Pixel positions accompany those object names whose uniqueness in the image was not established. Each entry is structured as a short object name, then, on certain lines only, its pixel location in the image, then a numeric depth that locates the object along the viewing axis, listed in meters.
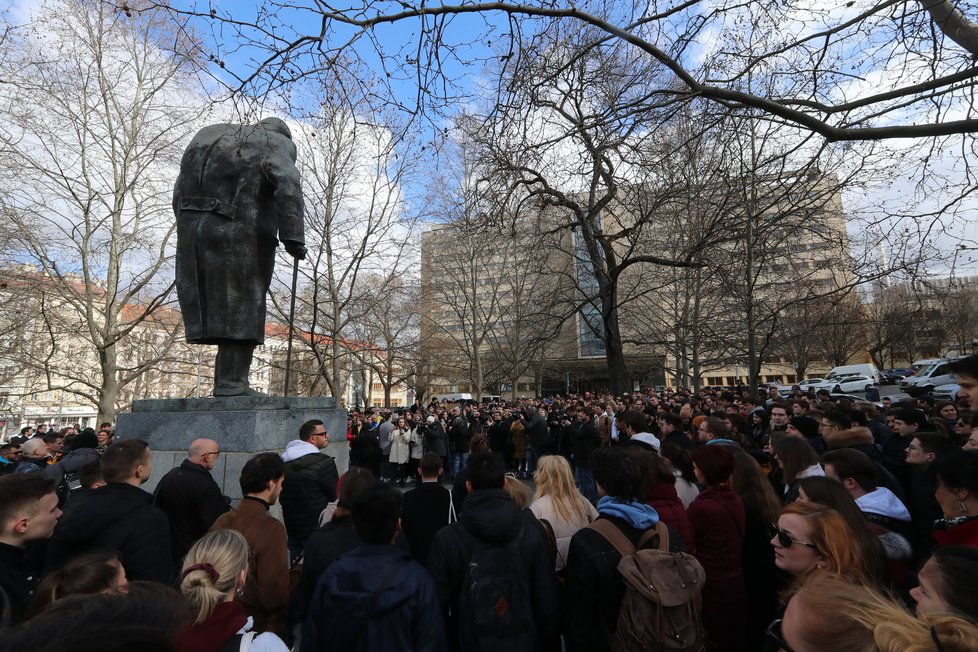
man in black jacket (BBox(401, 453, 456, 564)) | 3.71
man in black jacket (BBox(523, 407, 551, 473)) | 12.47
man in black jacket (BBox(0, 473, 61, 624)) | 2.16
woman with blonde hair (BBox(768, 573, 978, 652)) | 1.04
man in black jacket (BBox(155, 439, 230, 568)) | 3.25
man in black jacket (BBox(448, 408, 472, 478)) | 13.09
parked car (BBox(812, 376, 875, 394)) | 31.06
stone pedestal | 4.66
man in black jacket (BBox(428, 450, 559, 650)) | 2.56
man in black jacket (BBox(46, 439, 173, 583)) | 2.54
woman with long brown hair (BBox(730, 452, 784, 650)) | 3.33
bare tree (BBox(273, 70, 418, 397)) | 19.08
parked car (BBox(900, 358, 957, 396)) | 25.39
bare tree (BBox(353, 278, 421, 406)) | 27.64
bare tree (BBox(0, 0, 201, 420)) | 15.14
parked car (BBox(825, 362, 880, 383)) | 33.91
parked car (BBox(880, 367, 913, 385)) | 34.72
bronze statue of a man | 5.04
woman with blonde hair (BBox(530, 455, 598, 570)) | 3.20
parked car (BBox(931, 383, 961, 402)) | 20.39
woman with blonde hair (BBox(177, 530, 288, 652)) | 1.63
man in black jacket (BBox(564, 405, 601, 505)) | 9.12
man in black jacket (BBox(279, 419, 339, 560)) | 3.92
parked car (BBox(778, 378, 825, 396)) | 30.92
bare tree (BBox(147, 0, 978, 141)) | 4.29
